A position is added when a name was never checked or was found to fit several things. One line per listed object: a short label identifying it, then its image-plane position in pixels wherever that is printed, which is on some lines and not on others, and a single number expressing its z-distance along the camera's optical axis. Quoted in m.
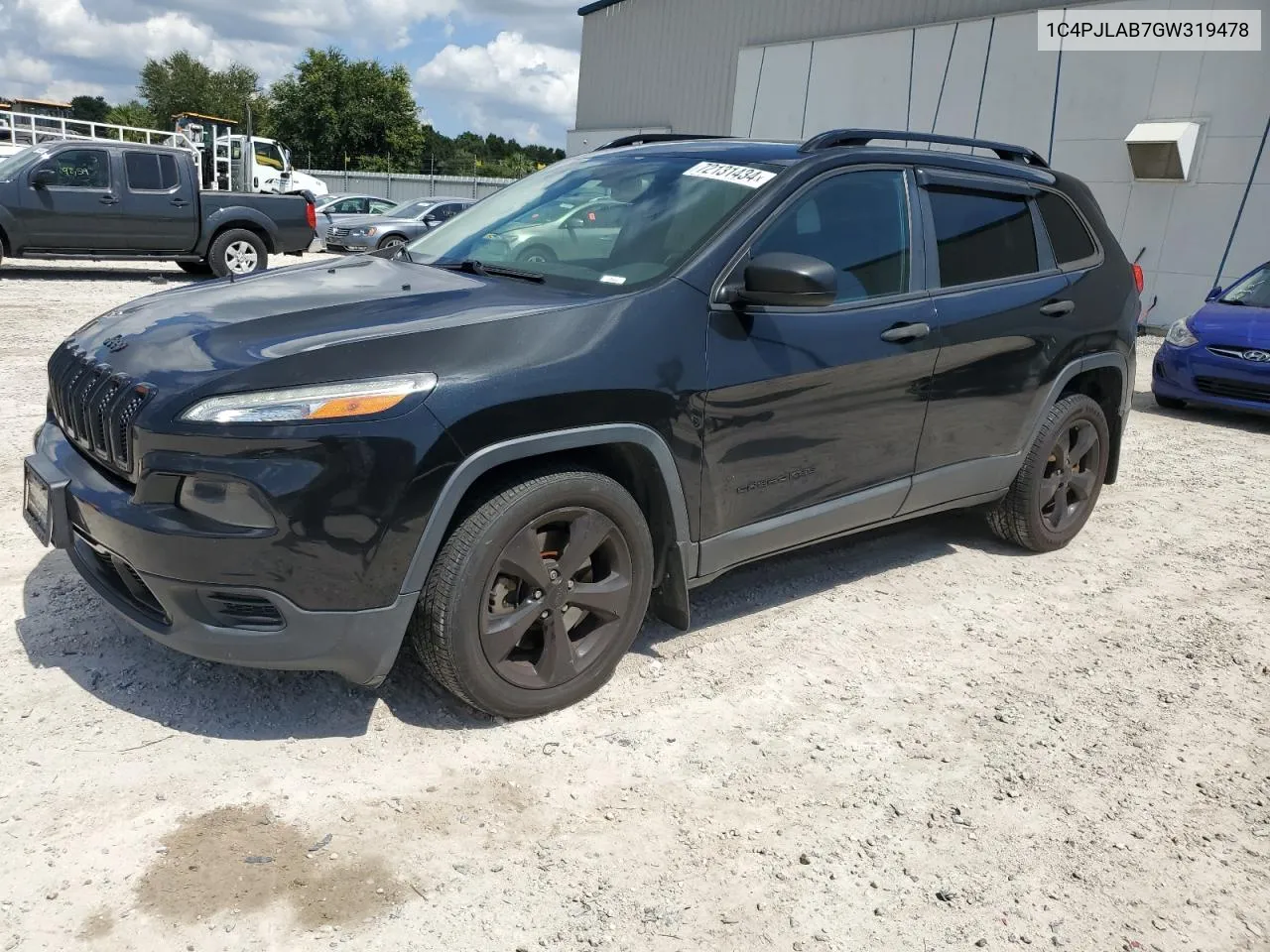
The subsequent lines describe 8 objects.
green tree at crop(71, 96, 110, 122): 95.50
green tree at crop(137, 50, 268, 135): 74.50
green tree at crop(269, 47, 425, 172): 62.94
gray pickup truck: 12.91
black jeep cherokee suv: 2.64
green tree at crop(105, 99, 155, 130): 71.88
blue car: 8.54
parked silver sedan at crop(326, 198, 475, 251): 19.91
